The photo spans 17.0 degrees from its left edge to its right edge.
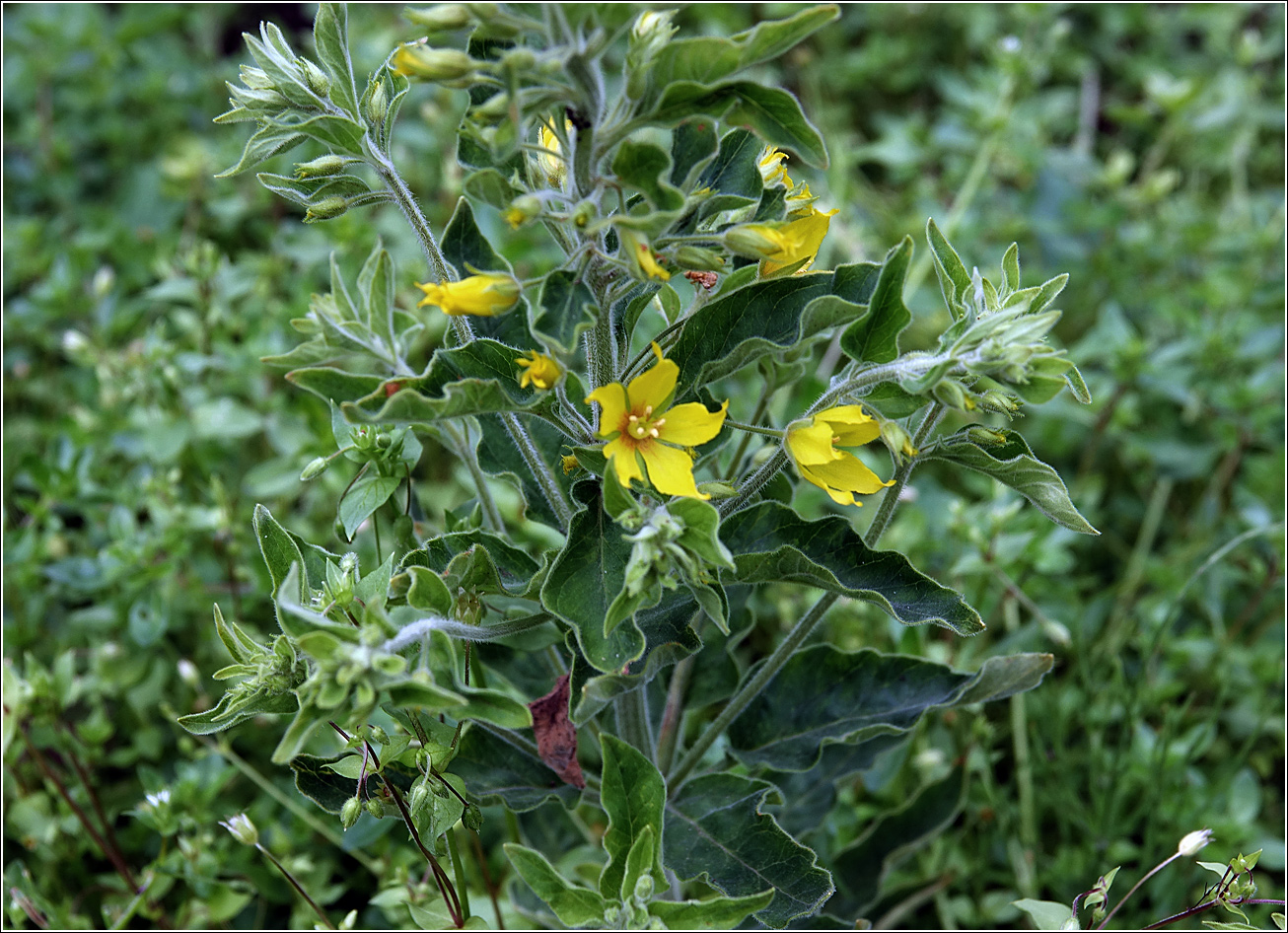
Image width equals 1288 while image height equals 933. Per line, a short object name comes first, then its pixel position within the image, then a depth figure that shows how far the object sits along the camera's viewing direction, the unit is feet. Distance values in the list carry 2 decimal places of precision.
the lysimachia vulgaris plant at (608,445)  2.52
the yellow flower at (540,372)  2.54
